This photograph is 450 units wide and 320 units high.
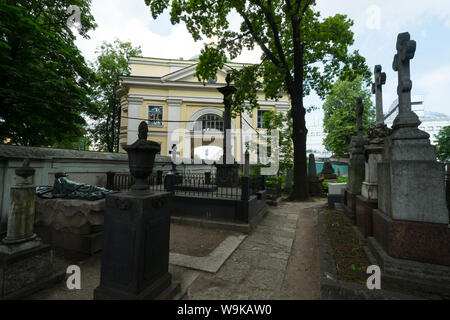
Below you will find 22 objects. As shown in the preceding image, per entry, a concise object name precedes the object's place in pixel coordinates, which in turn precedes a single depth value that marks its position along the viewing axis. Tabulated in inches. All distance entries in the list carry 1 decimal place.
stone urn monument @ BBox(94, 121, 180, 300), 85.3
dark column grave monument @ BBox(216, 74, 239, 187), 339.6
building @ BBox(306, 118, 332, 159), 2199.8
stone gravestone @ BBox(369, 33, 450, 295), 99.2
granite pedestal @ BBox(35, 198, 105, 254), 139.4
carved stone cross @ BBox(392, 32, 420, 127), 122.6
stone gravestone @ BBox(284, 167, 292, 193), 511.2
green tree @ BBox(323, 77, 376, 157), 999.6
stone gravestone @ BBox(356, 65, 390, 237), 160.1
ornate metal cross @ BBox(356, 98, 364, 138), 241.0
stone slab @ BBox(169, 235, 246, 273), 131.8
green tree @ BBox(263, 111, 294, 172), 647.1
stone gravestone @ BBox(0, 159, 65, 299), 92.8
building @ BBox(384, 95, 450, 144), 1701.5
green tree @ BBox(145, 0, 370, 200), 375.6
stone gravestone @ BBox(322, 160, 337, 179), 696.0
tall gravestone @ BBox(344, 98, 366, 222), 216.8
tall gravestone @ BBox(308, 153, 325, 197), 473.9
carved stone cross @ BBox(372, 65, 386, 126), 201.8
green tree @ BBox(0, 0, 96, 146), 272.2
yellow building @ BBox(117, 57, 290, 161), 855.7
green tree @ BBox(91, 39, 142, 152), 924.6
